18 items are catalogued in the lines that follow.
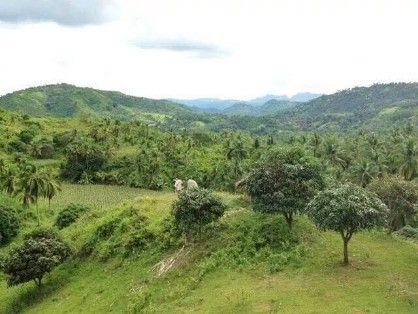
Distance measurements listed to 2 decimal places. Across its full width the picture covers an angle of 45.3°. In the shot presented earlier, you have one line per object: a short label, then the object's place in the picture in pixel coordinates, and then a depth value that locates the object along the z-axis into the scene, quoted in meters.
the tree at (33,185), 76.31
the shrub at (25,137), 132.75
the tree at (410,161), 82.88
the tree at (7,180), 87.00
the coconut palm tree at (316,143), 103.78
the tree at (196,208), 44.66
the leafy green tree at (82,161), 117.06
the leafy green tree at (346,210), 35.38
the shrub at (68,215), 70.38
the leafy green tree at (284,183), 42.28
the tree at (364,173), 81.00
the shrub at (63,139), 134.50
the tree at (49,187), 77.62
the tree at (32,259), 48.28
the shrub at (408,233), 50.60
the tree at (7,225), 75.06
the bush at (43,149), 126.81
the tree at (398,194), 48.25
